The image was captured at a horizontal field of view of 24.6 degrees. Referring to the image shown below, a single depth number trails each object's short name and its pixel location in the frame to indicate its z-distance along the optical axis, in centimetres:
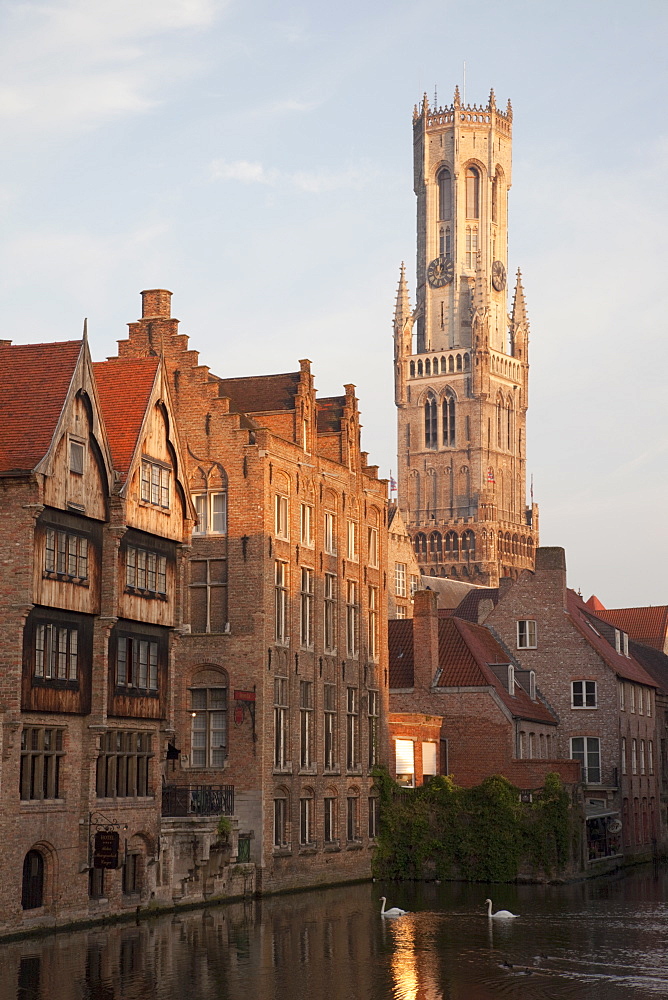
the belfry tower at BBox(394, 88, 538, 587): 17750
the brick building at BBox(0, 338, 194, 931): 3781
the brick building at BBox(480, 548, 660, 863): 6912
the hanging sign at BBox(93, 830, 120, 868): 3988
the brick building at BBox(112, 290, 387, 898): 5078
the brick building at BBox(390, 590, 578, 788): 6072
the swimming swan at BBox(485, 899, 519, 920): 4419
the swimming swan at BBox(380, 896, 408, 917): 4462
